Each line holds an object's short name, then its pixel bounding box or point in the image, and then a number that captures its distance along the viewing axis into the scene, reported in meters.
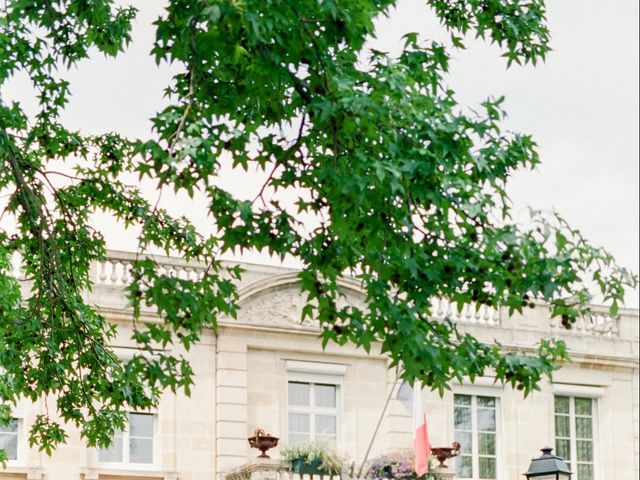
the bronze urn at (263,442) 22.55
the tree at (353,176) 10.44
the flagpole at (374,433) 23.38
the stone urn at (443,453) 24.22
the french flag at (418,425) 23.50
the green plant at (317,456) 23.86
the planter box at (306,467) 23.73
